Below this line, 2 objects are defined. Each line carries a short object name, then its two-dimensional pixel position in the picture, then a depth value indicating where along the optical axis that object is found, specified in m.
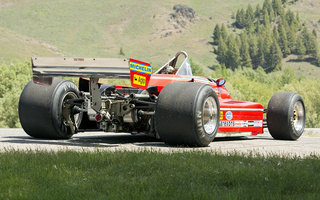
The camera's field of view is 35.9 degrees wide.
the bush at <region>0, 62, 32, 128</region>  47.69
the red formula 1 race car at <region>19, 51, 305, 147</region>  8.38
